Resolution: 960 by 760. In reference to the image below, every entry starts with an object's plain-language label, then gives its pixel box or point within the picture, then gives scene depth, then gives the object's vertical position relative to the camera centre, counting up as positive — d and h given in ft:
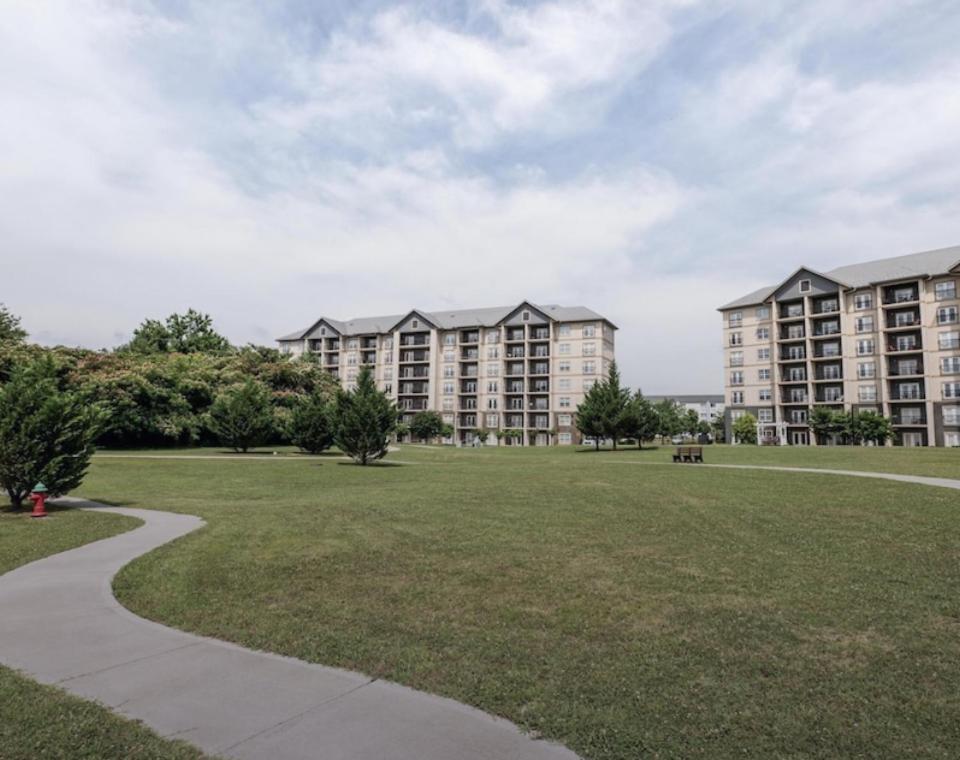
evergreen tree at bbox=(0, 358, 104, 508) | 48.70 -0.55
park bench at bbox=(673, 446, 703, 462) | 110.11 -5.24
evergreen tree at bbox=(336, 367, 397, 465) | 101.35 +0.87
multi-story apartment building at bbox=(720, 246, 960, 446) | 197.57 +28.63
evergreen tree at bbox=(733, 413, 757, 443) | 225.76 -1.10
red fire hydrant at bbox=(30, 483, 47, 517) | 46.73 -5.68
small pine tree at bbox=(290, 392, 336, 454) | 132.26 +0.02
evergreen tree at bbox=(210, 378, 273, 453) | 133.49 +2.77
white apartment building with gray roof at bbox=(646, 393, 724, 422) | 546.30 +21.25
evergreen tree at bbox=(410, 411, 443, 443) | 267.80 +0.85
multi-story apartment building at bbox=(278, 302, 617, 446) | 267.18 +30.72
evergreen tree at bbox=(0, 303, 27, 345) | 152.25 +26.32
